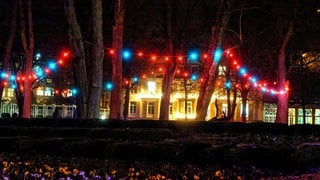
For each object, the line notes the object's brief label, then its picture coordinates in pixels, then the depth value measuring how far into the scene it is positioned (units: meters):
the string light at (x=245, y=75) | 39.38
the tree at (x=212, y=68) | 27.92
